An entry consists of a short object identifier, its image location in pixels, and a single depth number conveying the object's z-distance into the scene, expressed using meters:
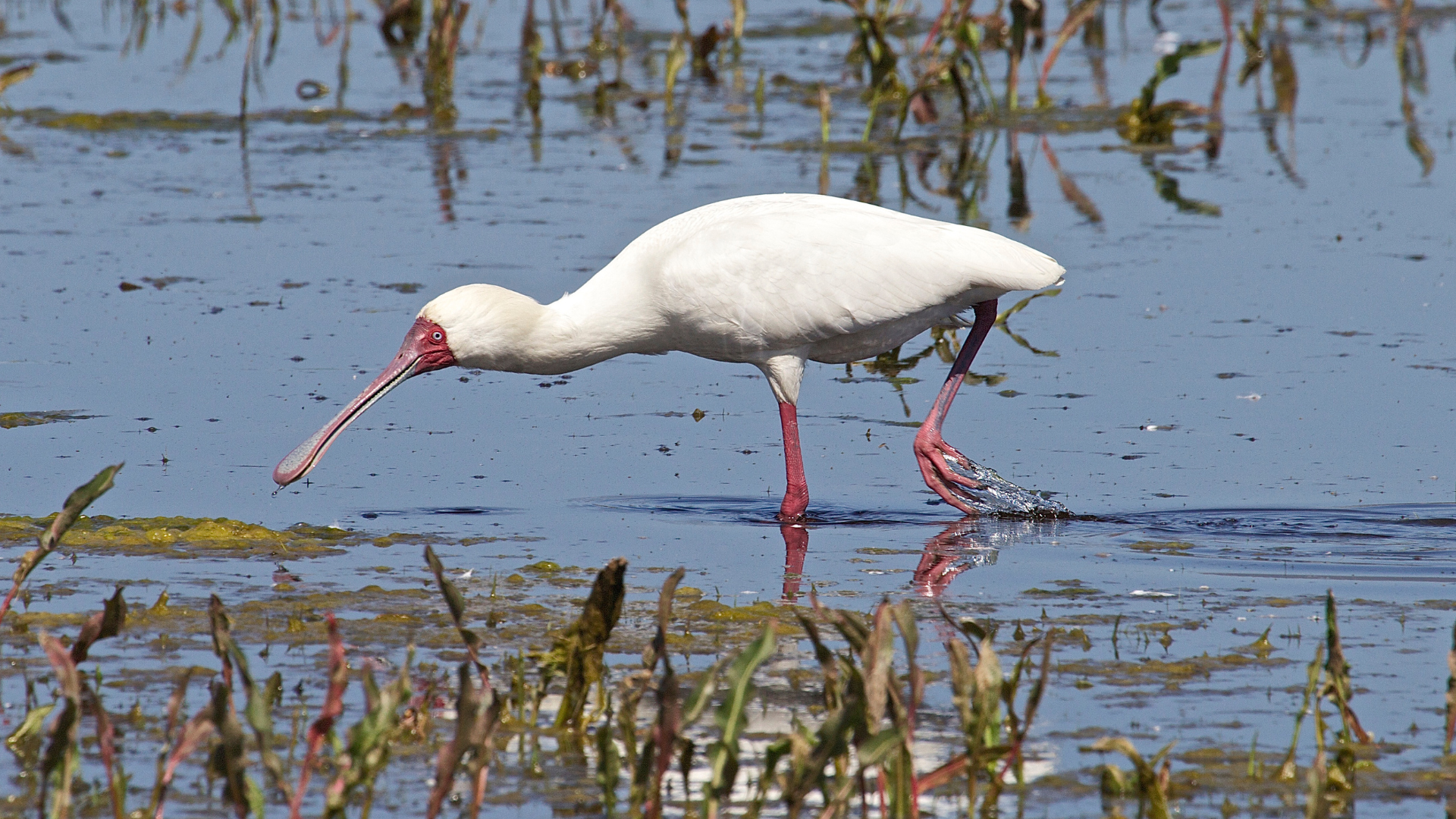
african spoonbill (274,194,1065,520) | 13.96
